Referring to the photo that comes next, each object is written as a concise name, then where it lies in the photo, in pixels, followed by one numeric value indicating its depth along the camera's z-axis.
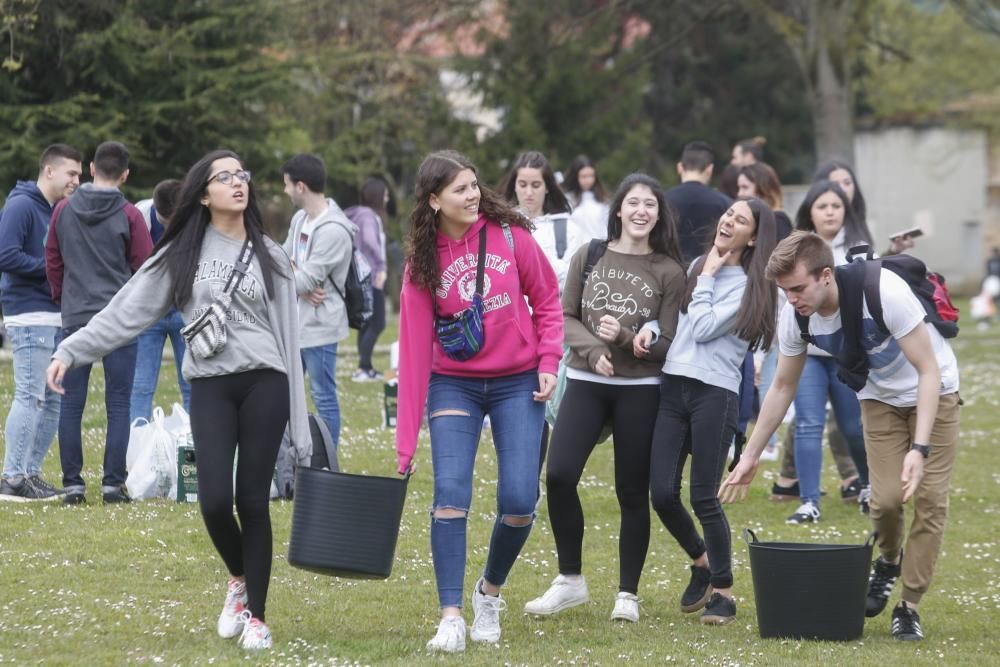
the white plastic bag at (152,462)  18.33
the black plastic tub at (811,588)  12.27
